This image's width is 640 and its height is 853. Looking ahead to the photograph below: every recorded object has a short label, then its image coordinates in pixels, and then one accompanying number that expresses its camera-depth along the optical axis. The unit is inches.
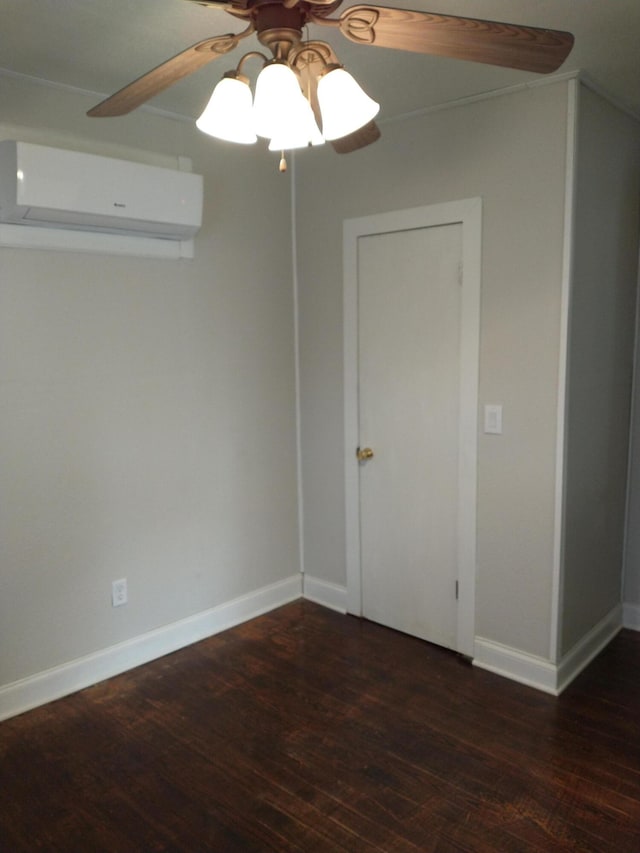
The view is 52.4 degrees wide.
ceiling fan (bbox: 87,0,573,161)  52.5
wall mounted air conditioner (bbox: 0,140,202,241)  89.6
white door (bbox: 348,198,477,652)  112.8
